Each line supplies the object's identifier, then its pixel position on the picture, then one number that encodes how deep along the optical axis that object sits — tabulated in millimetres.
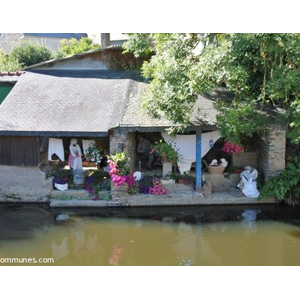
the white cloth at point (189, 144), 13922
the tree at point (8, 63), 24203
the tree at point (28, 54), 26000
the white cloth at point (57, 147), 14203
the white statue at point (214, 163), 14352
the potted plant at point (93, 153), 14273
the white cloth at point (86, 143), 14384
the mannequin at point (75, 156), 14297
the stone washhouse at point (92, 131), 13125
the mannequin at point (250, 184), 13508
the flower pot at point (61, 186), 13750
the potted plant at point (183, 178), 13891
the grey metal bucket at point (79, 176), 13961
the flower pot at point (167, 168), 14094
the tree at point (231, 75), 10781
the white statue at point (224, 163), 14242
